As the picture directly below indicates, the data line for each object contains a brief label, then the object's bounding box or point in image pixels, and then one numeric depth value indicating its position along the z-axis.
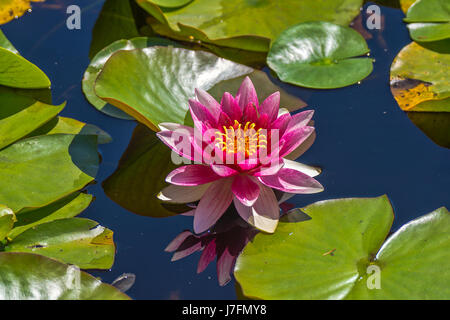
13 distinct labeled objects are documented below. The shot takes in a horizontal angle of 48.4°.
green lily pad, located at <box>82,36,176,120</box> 2.67
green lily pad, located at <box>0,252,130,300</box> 1.80
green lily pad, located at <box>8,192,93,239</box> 2.12
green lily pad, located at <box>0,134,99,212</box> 2.17
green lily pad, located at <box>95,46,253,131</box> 2.42
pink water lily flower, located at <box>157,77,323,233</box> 2.12
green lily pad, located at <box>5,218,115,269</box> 2.01
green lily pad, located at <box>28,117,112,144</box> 2.53
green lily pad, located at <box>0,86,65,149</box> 2.44
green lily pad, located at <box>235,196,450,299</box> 1.84
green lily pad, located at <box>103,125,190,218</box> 2.29
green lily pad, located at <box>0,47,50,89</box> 2.47
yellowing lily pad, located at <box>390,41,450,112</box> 2.63
